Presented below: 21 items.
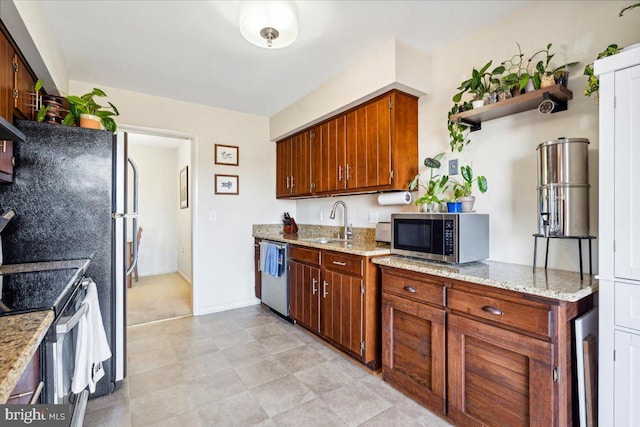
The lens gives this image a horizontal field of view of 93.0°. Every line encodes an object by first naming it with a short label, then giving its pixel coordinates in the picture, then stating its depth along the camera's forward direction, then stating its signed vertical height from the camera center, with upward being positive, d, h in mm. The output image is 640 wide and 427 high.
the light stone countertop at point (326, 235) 2360 -270
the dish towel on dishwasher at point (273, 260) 3234 -507
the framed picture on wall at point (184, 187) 4989 +447
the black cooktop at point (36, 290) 1000 -295
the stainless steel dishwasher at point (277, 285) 3201 -799
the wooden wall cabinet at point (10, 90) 1561 +705
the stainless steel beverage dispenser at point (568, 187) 1537 +133
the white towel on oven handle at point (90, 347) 1367 -666
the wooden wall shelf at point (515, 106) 1675 +656
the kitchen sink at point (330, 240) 3244 -288
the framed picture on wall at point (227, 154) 3695 +736
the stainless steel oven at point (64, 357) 991 -522
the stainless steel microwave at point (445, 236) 1855 -149
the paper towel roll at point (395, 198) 2490 +129
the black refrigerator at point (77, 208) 1792 +39
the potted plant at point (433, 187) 2205 +200
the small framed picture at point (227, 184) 3689 +373
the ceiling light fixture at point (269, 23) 1732 +1130
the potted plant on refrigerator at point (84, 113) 2008 +688
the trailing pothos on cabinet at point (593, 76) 1450 +701
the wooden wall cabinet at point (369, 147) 2445 +594
